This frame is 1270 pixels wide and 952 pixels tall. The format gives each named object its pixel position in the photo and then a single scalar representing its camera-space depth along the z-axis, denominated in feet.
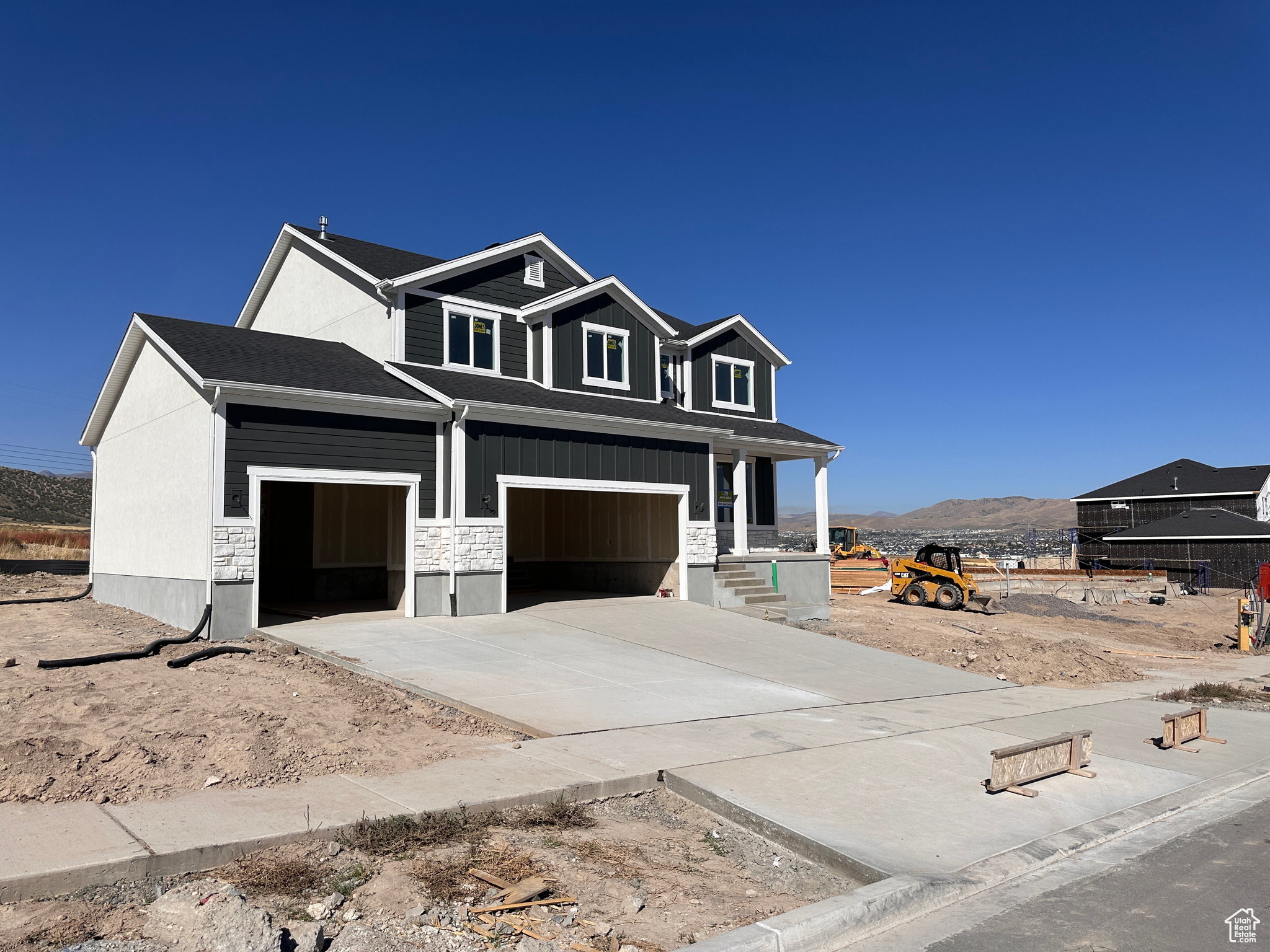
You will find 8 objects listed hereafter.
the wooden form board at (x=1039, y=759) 26.30
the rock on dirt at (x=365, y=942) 15.02
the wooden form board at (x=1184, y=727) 34.22
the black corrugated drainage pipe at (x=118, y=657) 34.83
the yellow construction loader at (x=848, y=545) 169.17
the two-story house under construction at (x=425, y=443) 48.88
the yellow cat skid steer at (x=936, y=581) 95.66
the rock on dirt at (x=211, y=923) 14.25
